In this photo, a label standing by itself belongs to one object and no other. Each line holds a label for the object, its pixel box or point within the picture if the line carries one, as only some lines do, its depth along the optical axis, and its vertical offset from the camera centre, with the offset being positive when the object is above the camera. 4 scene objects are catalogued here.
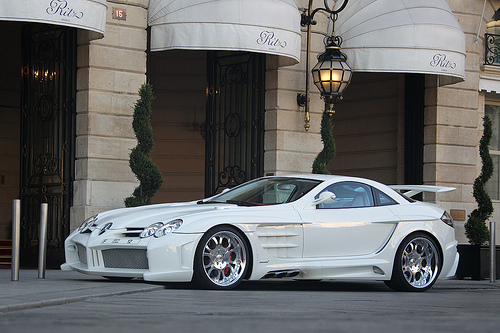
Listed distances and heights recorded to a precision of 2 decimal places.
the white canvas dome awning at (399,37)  16.30 +2.63
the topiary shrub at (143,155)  14.45 +0.45
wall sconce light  15.91 +1.98
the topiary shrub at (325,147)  15.99 +0.70
